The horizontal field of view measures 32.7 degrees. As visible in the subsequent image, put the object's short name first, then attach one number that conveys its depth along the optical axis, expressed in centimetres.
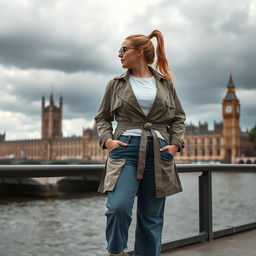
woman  204
